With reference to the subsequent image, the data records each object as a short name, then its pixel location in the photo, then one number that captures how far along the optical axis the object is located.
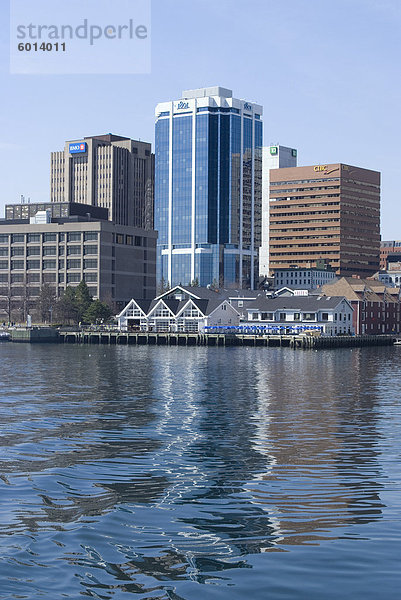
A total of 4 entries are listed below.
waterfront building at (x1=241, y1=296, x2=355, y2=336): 176.50
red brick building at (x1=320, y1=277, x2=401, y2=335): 189.00
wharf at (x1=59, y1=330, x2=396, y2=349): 163.88
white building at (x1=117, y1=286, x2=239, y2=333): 187.50
